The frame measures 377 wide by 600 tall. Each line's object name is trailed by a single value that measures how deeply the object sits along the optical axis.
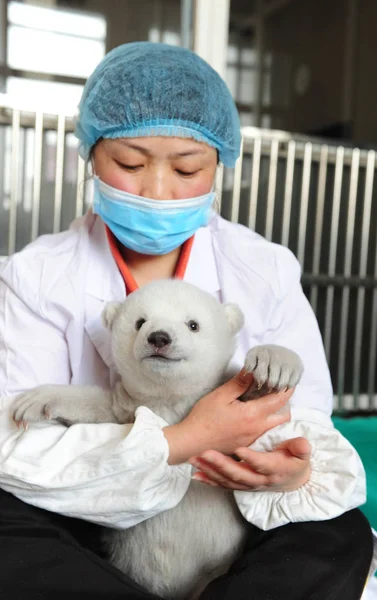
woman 0.82
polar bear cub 0.85
